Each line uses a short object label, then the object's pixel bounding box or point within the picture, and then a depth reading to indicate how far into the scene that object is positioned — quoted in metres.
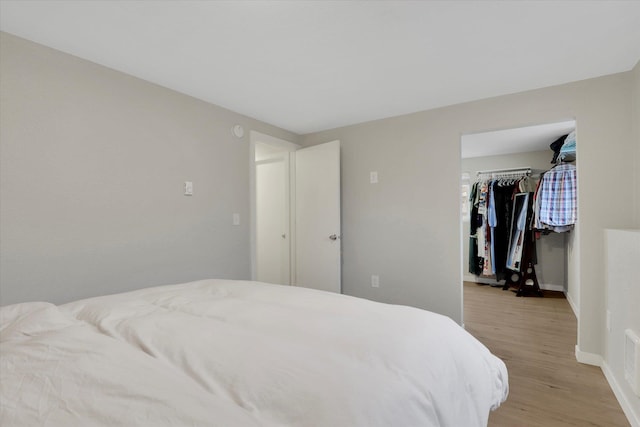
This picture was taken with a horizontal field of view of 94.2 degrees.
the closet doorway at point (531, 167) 3.61
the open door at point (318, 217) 3.21
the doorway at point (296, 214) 3.21
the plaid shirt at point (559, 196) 3.29
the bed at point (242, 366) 0.65
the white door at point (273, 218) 3.69
